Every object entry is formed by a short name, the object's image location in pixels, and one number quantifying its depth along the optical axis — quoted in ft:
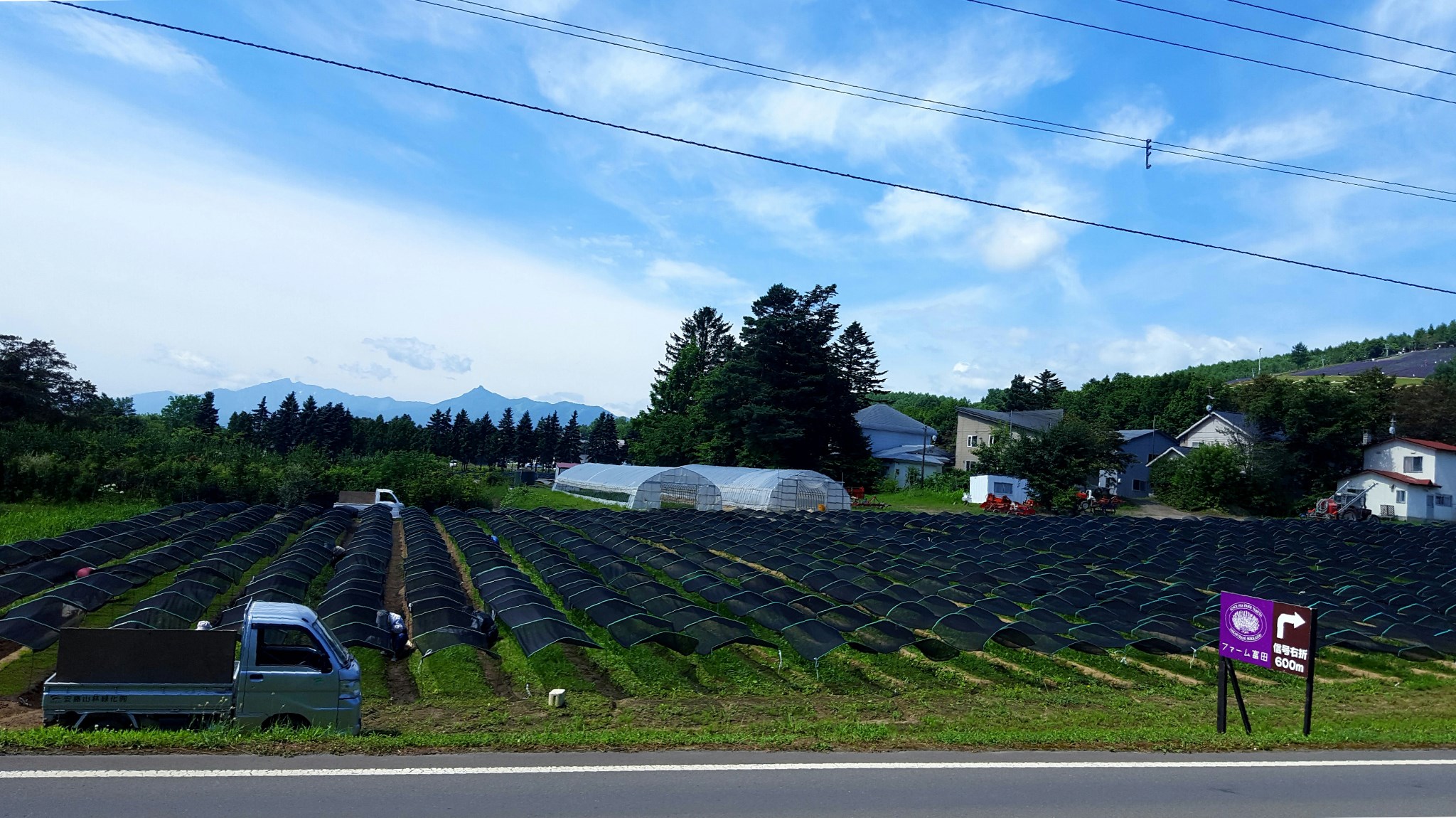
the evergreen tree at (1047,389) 291.79
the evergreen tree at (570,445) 348.79
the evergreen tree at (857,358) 245.04
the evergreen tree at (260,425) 296.71
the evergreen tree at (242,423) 280.92
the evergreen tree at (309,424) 289.12
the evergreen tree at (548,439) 342.64
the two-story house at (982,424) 206.08
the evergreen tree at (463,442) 309.42
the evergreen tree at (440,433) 307.58
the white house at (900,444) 216.95
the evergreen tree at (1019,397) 289.33
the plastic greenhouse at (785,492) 147.43
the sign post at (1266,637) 28.02
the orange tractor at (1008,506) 151.64
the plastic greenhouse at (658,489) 142.51
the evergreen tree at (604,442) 353.72
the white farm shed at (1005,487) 159.84
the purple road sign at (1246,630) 29.14
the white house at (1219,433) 179.73
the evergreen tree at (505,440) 316.40
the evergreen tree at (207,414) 286.25
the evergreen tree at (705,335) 274.77
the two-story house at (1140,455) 193.57
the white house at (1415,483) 152.87
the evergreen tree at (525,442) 326.65
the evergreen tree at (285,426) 293.02
